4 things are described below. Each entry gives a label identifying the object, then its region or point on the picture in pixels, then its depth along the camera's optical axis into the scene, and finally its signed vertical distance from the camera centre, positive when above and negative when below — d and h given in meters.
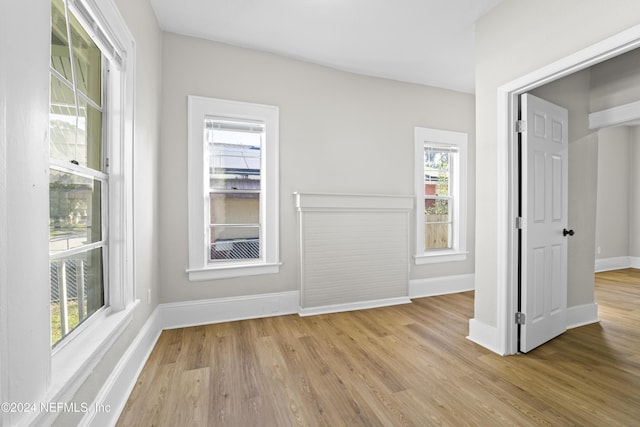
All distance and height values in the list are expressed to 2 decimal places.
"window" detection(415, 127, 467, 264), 3.95 +0.21
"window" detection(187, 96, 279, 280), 2.87 +0.22
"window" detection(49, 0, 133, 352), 1.22 +0.18
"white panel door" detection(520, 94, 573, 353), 2.28 -0.10
